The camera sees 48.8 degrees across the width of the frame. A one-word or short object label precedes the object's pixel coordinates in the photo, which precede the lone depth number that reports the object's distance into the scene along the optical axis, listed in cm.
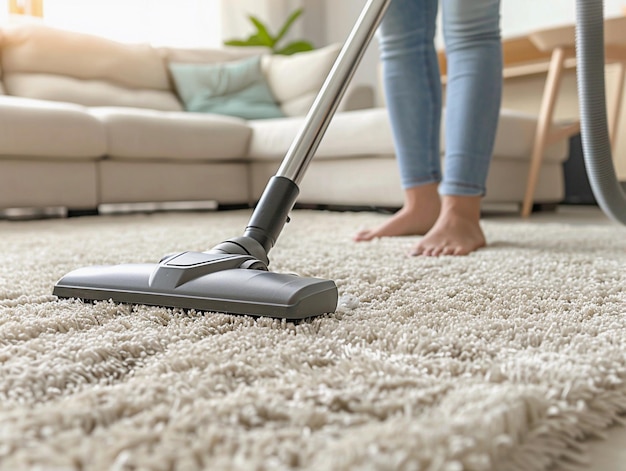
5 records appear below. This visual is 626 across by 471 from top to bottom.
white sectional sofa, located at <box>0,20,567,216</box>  217
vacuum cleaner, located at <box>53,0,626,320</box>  58
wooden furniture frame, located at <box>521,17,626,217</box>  213
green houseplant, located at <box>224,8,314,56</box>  391
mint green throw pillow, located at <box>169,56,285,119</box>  306
